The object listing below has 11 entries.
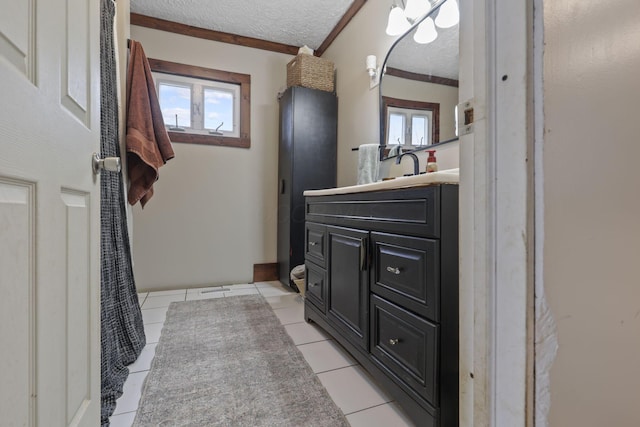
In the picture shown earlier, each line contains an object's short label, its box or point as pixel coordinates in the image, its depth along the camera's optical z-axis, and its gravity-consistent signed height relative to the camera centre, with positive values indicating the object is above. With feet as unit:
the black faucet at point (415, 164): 5.66 +0.98
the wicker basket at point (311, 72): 8.82 +4.33
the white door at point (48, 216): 1.51 -0.02
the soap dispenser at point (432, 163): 5.00 +0.89
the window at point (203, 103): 9.01 +3.55
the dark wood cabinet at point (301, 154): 8.75 +1.80
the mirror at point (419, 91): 5.31 +2.50
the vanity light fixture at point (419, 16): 5.24 +3.93
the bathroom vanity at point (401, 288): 3.04 -0.94
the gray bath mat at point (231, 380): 3.57 -2.46
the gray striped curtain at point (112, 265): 4.01 -0.82
